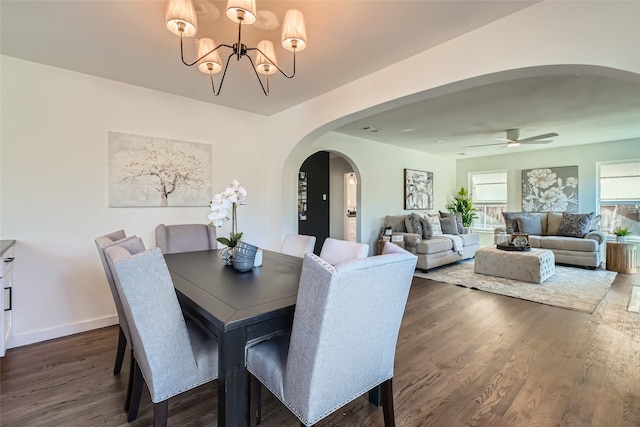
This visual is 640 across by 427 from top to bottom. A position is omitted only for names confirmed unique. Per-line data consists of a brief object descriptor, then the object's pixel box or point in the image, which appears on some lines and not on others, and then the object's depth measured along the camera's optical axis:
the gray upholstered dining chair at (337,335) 1.02
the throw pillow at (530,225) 6.00
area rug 3.45
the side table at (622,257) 4.88
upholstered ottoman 4.20
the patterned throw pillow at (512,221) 6.12
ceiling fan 4.70
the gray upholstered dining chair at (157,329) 1.16
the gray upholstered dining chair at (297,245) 2.43
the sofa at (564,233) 5.09
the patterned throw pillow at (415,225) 5.31
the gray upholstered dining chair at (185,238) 2.54
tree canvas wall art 2.88
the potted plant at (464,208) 7.16
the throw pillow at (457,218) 6.22
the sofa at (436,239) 4.93
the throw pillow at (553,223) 5.81
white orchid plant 1.84
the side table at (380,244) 5.14
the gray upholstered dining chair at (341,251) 1.83
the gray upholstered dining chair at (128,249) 1.62
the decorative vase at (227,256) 1.97
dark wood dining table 1.11
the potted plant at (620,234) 5.03
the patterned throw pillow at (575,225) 5.38
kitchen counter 2.00
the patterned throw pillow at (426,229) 5.33
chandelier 1.50
